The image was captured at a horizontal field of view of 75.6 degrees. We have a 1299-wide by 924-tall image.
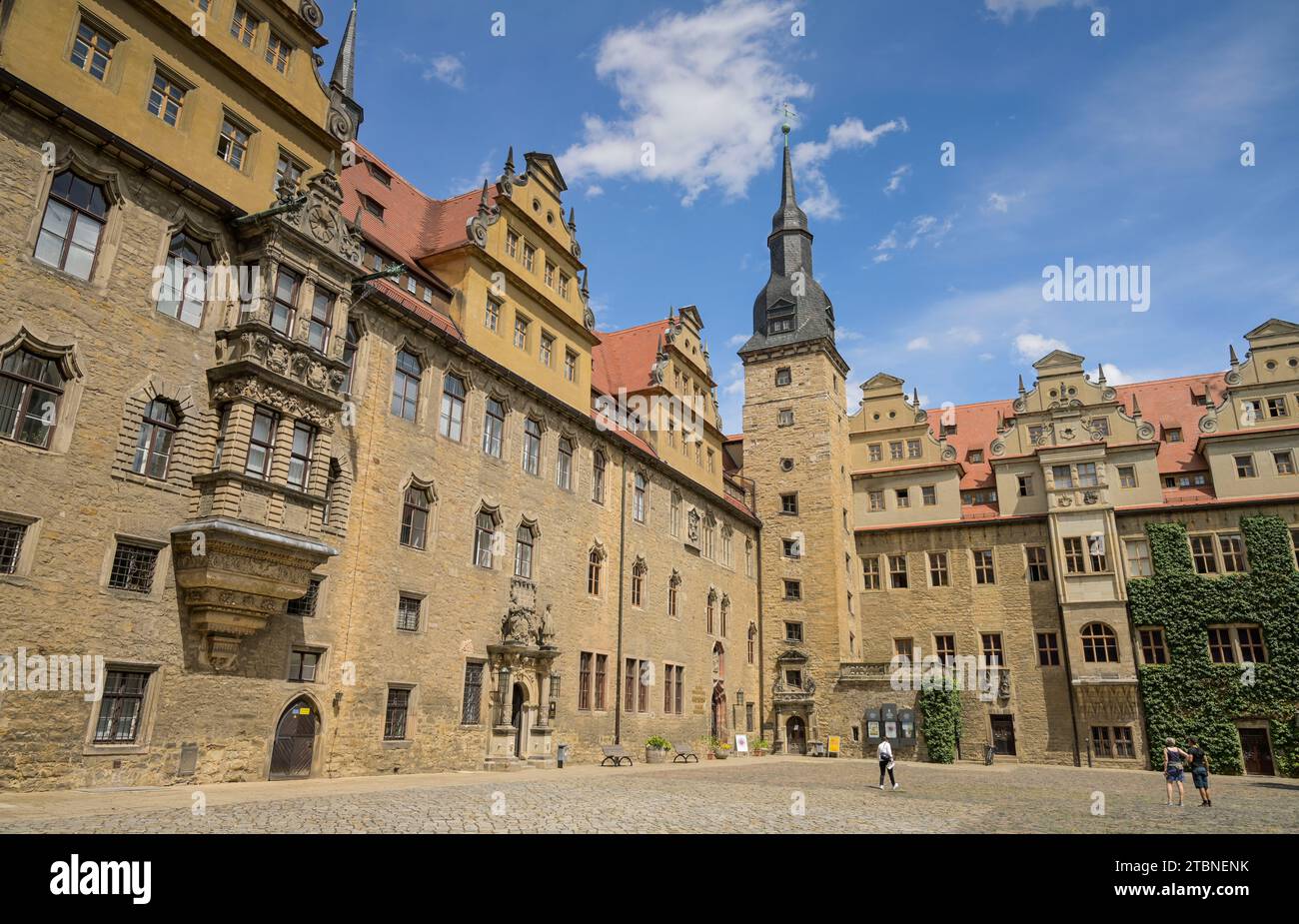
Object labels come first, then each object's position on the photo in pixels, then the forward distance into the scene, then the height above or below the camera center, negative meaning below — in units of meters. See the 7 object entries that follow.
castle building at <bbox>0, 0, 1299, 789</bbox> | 13.95 +5.94
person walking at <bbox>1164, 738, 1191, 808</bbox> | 18.48 -1.18
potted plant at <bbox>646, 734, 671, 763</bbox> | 28.92 -1.59
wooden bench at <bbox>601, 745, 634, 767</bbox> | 26.12 -1.60
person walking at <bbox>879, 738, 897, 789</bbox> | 20.14 -1.23
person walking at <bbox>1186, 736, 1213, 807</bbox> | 18.42 -1.35
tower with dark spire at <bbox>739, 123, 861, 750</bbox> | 39.22 +11.21
